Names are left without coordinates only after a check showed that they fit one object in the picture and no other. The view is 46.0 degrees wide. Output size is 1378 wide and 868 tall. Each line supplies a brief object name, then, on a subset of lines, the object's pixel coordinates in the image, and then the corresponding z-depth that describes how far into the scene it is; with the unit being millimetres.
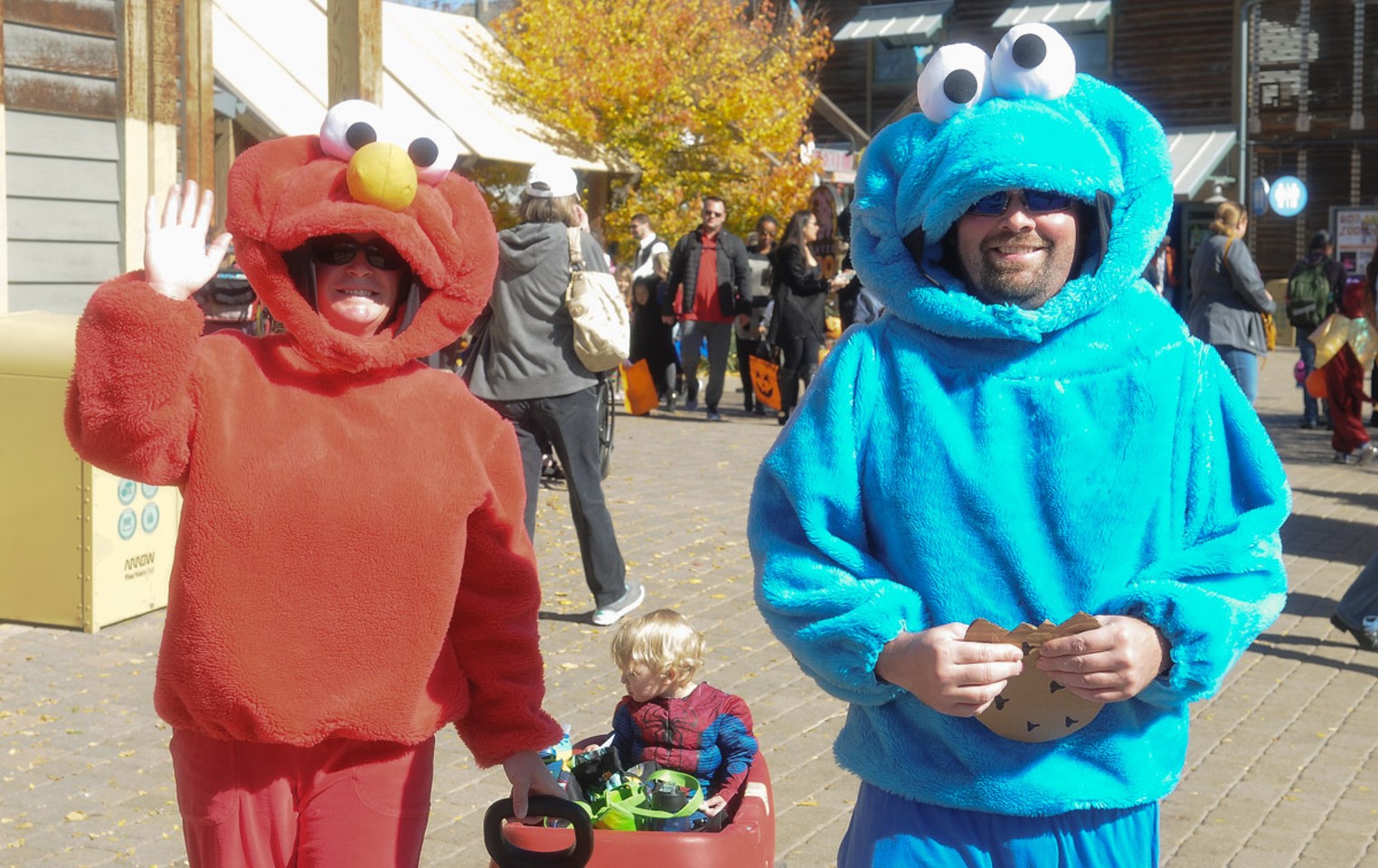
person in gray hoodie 6738
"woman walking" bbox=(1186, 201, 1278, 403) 11156
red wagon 2879
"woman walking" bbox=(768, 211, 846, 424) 14094
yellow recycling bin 6570
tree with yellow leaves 21031
